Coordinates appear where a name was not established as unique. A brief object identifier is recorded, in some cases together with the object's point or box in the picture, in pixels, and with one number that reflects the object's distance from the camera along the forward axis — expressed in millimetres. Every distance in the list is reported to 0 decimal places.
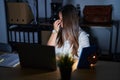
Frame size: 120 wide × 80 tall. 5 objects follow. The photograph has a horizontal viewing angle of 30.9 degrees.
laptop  1575
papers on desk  1812
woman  2178
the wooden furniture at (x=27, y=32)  3334
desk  1553
